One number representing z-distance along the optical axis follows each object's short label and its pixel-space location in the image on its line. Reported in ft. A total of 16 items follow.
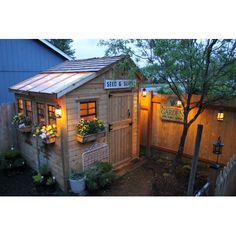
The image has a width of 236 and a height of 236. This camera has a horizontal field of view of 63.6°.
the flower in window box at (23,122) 17.53
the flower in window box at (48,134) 14.61
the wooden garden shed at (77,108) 14.29
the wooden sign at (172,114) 18.99
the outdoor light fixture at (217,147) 13.70
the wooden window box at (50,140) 14.61
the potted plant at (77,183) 14.28
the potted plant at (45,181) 15.46
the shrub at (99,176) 14.80
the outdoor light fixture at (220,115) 16.06
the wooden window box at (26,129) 17.49
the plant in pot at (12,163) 18.25
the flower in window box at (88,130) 14.51
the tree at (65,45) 62.23
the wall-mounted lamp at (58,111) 13.83
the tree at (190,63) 12.64
